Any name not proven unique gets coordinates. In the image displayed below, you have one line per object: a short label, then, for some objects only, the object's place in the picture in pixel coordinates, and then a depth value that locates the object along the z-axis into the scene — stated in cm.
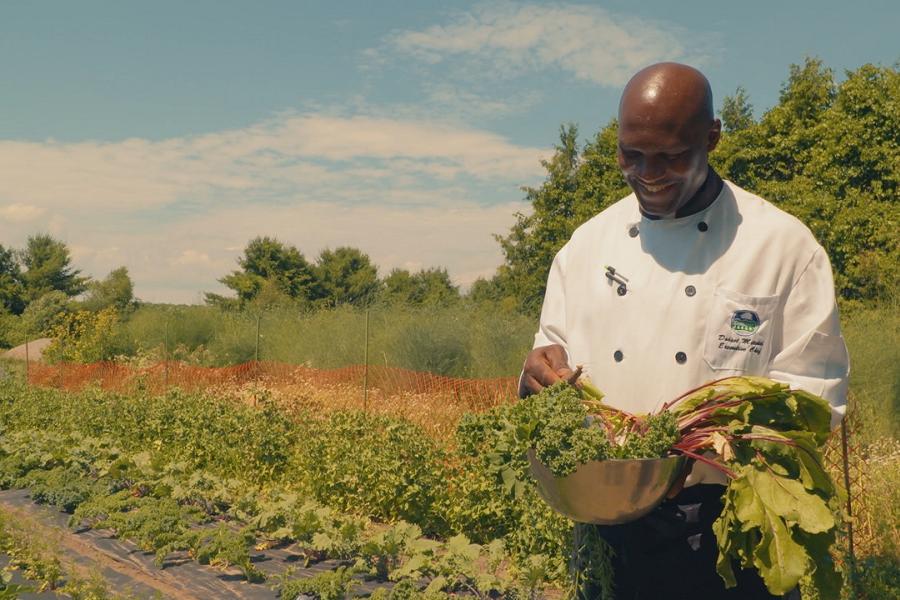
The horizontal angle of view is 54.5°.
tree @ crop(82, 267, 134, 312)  3503
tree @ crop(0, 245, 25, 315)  4075
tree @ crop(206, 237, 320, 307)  4241
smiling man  217
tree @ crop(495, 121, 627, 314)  2081
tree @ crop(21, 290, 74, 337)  3572
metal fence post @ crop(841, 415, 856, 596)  481
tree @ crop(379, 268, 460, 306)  4781
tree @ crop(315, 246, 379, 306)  4528
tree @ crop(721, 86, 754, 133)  2462
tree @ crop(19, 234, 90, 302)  4191
